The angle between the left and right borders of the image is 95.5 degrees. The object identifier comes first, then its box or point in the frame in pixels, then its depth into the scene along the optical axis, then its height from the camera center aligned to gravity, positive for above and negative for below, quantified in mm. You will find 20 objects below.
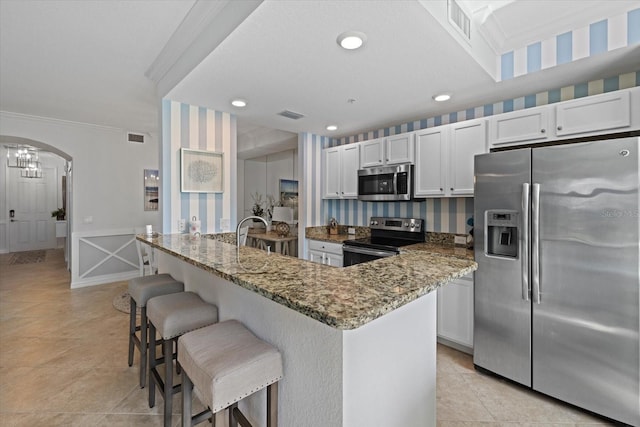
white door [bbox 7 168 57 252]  7398 +34
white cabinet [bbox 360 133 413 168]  3385 +755
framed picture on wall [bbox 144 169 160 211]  5500 +429
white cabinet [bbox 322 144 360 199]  3996 +579
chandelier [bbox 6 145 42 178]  6562 +1215
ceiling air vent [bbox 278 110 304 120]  3277 +1125
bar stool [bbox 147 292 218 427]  1615 -645
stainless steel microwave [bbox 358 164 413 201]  3361 +354
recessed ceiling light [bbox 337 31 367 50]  1760 +1074
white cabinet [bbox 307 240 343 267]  3762 -555
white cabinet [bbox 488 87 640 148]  2051 +731
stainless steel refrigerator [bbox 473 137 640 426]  1771 -410
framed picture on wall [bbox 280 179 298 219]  6211 +402
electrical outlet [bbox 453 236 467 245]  3141 -308
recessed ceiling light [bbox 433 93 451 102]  2721 +1093
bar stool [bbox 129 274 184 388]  2137 -621
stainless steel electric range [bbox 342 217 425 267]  3219 -356
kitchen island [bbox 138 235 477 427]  1009 -509
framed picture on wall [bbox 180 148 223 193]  3029 +434
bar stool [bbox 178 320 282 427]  1103 -629
